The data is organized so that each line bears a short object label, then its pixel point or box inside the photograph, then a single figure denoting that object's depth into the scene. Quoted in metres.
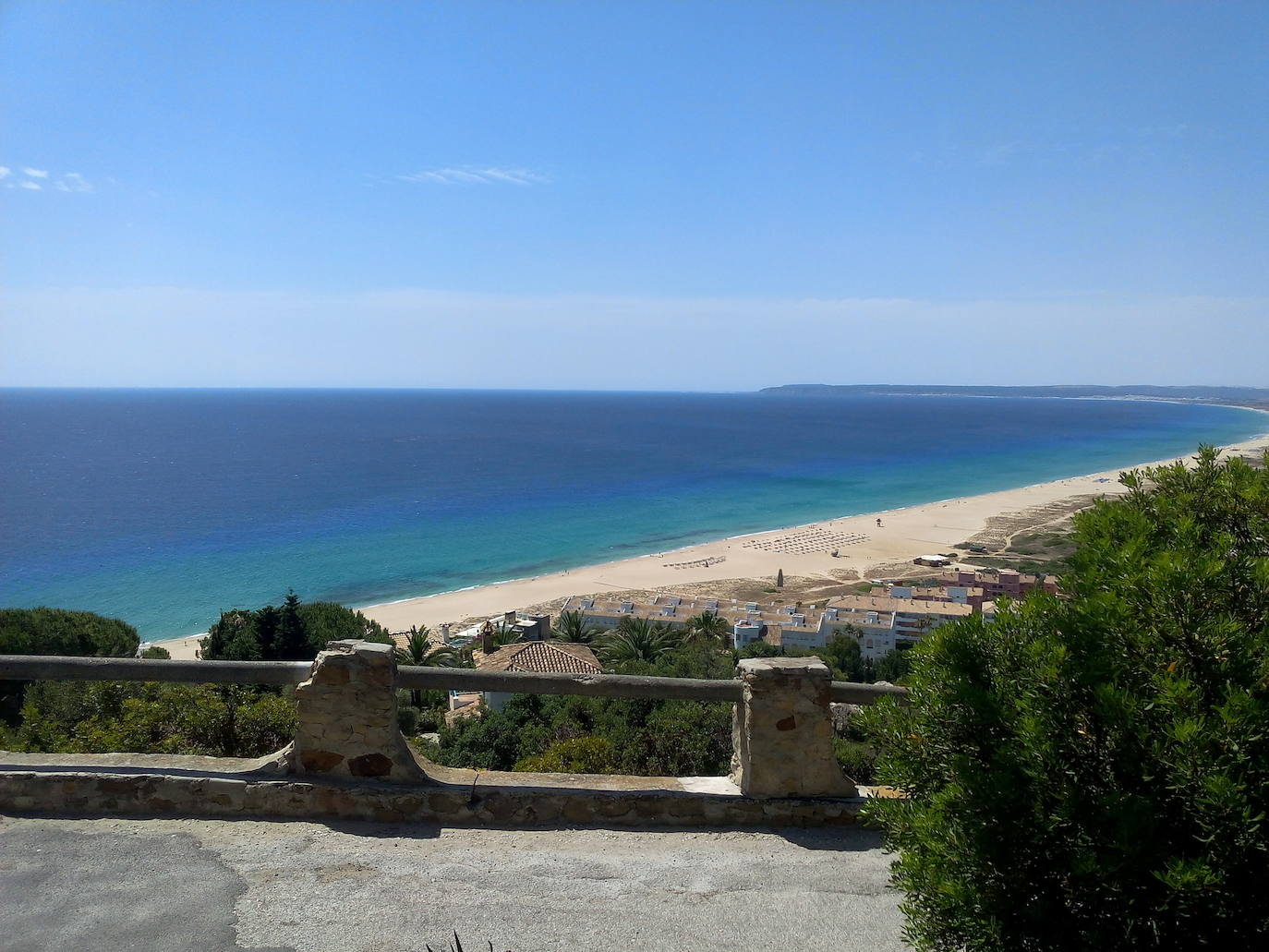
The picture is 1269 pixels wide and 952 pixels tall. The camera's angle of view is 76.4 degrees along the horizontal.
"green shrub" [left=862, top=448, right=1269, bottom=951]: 2.64
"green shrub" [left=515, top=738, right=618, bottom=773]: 7.72
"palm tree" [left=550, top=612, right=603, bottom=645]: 31.56
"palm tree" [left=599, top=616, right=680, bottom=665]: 28.94
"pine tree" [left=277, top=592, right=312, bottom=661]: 25.80
